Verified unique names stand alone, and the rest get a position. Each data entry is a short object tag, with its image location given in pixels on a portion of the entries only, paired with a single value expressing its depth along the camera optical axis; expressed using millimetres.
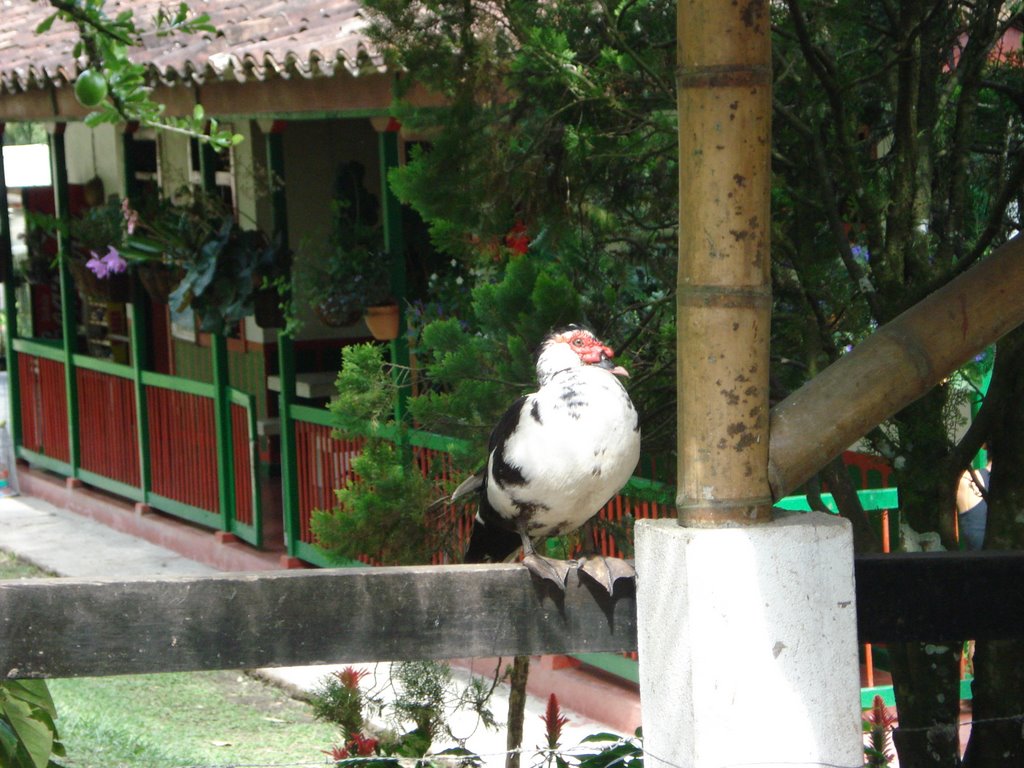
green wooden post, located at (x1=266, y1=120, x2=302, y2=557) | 17638
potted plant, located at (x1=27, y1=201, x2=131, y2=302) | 20501
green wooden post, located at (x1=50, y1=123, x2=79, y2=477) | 22450
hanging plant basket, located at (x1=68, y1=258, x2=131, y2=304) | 21367
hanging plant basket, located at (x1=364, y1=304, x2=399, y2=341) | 15952
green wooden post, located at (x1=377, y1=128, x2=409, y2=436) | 15619
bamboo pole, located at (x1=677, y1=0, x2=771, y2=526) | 4820
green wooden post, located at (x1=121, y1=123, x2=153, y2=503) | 21027
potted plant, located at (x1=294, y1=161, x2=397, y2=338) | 16138
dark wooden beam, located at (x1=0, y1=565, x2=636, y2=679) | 5431
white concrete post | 4793
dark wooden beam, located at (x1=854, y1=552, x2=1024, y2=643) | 5543
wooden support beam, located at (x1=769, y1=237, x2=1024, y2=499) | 5067
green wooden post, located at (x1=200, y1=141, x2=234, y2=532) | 19031
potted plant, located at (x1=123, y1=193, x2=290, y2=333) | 17515
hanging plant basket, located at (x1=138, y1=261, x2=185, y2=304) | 19805
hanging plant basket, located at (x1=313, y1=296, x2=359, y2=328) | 16308
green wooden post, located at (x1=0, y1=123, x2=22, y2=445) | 23564
